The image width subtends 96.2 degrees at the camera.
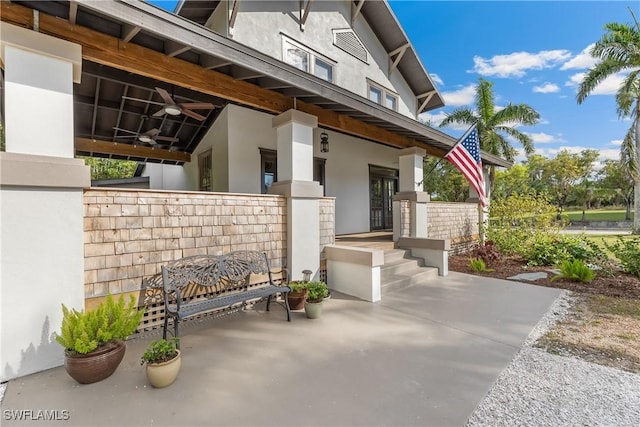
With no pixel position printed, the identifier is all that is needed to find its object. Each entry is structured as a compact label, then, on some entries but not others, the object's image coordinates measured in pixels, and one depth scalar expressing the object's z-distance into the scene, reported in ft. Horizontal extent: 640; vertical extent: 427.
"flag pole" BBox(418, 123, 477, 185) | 22.81
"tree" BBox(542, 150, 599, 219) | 93.04
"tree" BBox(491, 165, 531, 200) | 94.43
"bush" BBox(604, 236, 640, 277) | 20.71
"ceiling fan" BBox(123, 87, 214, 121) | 17.79
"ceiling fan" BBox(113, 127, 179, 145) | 26.29
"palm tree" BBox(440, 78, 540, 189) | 52.19
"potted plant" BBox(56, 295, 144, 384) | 8.32
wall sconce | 27.17
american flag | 22.54
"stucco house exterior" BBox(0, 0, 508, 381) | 9.37
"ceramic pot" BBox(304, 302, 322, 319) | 13.62
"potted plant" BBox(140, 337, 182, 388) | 8.20
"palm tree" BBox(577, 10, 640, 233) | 41.09
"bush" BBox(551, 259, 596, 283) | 20.06
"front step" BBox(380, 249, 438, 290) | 19.02
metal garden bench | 11.41
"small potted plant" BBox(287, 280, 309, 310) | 14.58
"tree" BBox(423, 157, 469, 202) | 73.46
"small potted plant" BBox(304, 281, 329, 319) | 13.64
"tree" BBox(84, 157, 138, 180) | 78.01
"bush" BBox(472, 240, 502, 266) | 27.66
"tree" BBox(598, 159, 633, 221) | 92.81
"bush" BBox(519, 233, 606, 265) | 24.84
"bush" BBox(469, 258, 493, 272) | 24.18
